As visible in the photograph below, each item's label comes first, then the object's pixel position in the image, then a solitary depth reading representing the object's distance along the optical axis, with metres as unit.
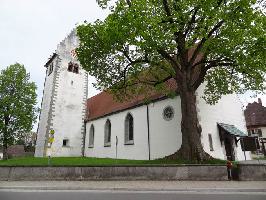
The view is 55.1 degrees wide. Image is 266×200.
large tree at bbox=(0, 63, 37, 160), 31.78
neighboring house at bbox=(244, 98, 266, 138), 43.22
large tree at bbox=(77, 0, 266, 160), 13.96
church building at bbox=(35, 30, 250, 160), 21.61
